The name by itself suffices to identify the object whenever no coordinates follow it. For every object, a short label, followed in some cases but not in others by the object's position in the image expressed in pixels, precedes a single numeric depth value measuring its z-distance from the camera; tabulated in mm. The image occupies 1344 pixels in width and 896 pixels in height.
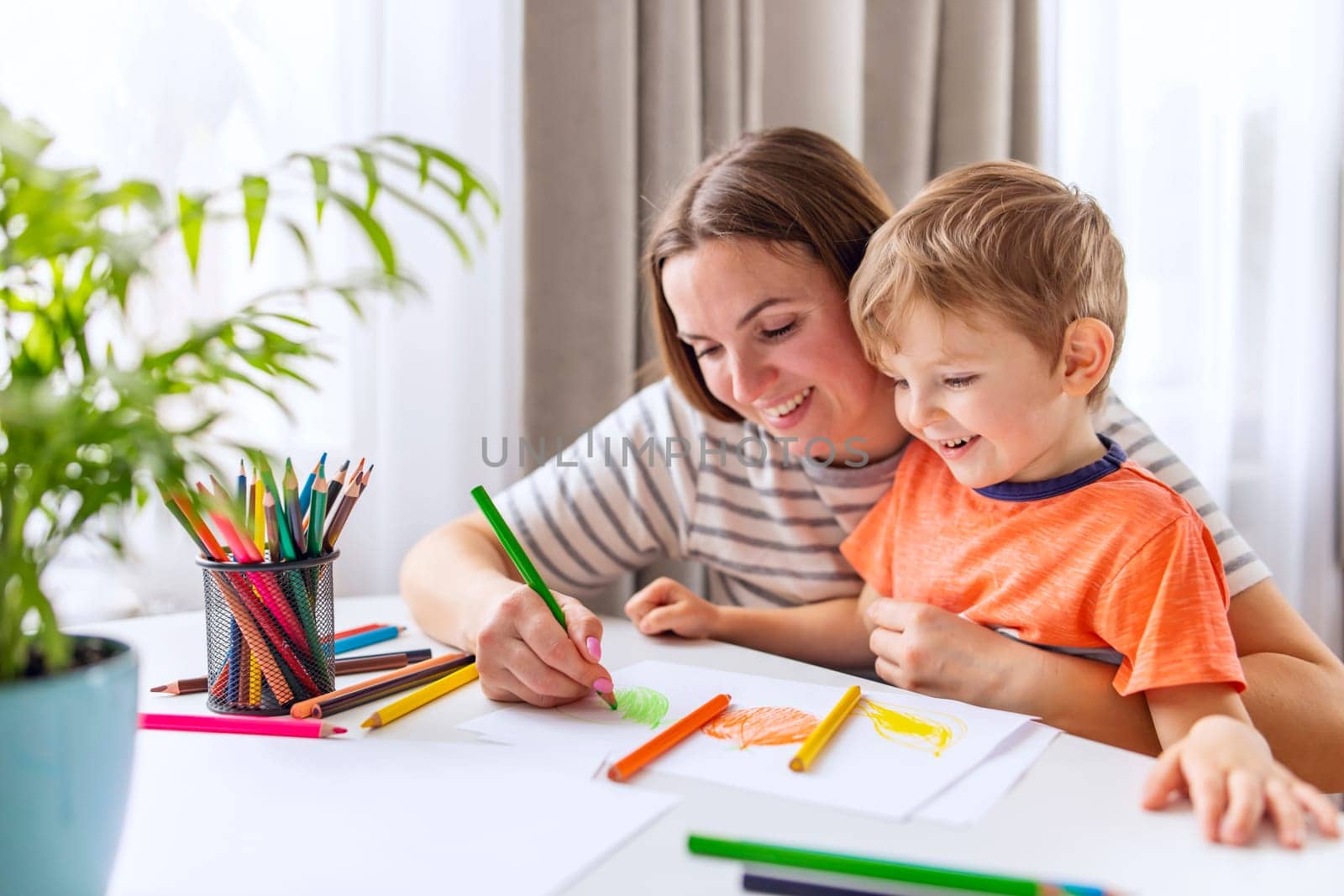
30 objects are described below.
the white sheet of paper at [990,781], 612
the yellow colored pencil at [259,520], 790
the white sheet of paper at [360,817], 550
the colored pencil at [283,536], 776
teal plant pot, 473
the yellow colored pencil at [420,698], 775
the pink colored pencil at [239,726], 748
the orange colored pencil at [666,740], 667
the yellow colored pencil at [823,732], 677
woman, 851
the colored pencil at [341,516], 833
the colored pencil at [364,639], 995
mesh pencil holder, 781
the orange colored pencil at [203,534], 769
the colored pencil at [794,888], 516
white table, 535
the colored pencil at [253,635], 779
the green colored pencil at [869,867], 500
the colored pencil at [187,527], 766
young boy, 813
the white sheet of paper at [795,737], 653
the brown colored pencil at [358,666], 845
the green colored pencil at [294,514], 795
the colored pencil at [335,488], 834
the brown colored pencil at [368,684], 772
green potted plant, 456
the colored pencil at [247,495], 806
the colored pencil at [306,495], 815
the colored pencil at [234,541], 770
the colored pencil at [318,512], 812
